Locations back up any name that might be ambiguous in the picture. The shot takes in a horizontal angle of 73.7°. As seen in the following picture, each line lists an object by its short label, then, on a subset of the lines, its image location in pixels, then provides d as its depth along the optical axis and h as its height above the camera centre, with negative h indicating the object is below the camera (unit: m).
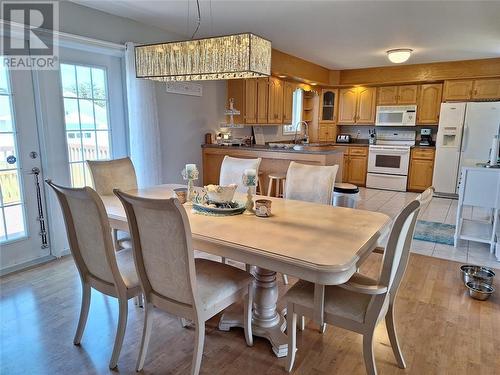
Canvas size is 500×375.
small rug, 3.97 -1.21
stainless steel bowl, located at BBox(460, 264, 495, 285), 2.79 -1.17
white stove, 6.69 -0.53
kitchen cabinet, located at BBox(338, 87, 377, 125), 7.17 +0.62
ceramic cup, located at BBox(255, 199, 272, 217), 2.10 -0.47
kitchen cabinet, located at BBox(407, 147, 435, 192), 6.50 -0.65
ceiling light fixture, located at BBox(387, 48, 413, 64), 4.90 +1.17
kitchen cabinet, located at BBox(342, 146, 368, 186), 7.19 -0.67
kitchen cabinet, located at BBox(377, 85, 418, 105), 6.71 +0.82
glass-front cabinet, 7.48 +0.64
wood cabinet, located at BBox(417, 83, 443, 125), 6.45 +0.62
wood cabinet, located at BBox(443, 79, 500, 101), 5.83 +0.81
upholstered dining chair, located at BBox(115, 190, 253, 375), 1.48 -0.69
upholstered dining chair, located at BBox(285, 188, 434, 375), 1.51 -0.82
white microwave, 6.72 +0.40
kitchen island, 4.20 -0.31
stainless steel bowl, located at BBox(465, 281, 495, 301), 2.59 -1.21
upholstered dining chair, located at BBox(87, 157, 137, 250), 2.79 -0.39
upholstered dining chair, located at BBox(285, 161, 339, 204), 2.73 -0.41
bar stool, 4.33 -0.67
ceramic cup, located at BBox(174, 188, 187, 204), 2.42 -0.45
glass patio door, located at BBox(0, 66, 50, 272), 2.89 -0.38
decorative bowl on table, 2.22 -0.40
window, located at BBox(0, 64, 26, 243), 2.87 -0.41
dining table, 1.46 -0.53
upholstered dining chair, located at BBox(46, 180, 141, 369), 1.72 -0.68
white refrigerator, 5.68 -0.03
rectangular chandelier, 2.15 +0.51
